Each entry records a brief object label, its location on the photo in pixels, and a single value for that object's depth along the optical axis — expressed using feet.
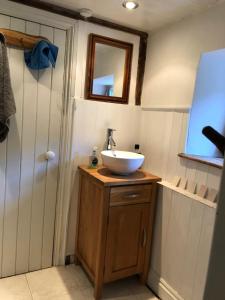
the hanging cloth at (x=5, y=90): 5.37
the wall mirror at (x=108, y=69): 6.76
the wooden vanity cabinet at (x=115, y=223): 5.93
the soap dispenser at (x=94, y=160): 6.88
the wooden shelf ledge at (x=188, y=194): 5.22
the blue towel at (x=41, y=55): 5.83
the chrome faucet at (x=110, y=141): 7.16
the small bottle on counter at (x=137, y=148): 7.47
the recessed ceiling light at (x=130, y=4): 5.48
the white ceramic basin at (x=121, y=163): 6.00
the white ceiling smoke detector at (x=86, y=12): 6.08
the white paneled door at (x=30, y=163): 6.17
